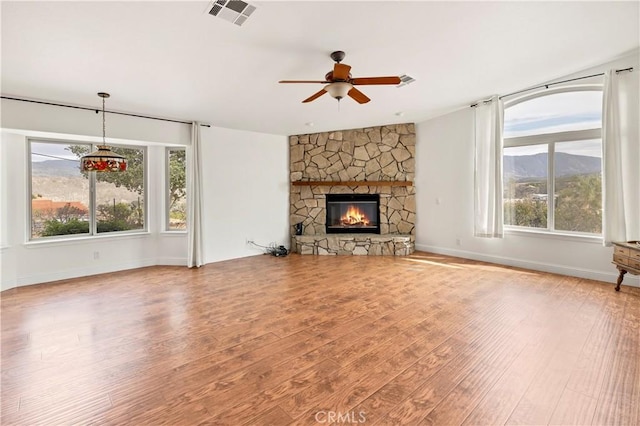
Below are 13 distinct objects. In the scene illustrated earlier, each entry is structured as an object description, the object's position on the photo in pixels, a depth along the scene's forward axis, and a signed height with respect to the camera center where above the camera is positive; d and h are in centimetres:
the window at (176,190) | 576 +40
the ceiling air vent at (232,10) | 226 +155
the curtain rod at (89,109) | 388 +150
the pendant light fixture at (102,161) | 384 +64
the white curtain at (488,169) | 525 +70
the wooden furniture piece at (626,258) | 352 -60
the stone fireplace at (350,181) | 667 +62
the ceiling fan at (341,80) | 294 +129
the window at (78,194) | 478 +30
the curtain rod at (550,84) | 396 +190
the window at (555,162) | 451 +75
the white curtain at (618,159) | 399 +65
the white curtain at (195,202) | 541 +15
